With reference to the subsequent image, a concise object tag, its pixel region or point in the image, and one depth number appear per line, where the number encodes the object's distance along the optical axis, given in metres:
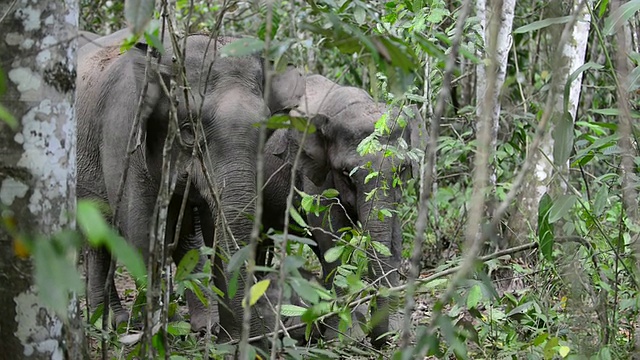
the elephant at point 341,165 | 12.07
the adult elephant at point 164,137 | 10.50
